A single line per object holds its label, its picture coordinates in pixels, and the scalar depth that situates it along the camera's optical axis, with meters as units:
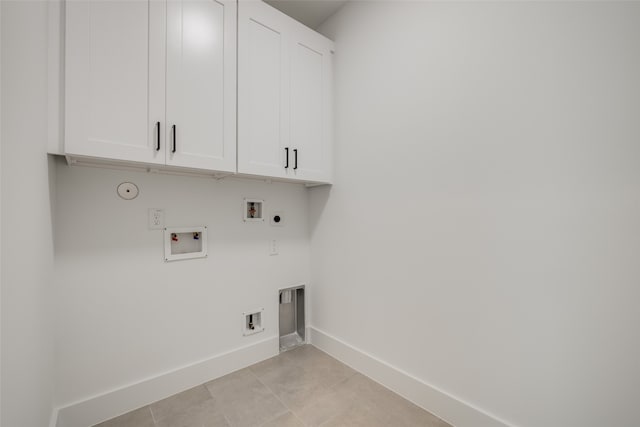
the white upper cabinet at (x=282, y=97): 1.72
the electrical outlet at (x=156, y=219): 1.66
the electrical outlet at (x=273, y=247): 2.20
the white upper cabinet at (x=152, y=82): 1.21
